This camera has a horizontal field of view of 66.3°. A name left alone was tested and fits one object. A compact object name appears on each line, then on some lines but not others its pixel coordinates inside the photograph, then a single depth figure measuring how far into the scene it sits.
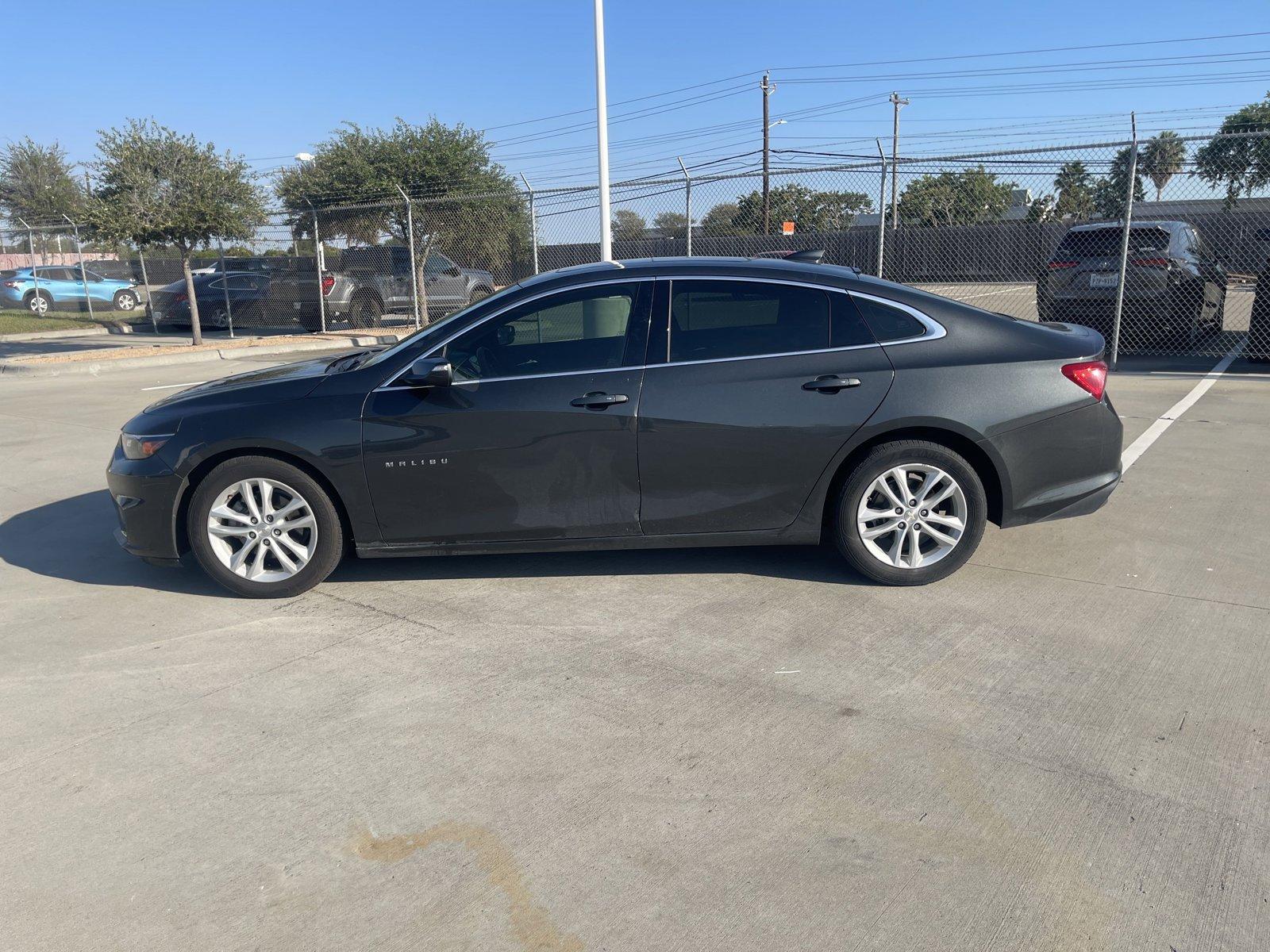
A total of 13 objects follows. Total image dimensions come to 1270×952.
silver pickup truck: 18.58
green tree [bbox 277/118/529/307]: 27.89
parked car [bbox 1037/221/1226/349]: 11.43
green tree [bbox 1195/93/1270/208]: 11.59
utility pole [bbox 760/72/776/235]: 37.12
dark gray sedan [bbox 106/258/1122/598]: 4.59
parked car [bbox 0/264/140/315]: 25.67
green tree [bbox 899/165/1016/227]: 12.78
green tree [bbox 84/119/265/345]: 16.06
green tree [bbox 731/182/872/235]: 19.42
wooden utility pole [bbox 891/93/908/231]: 12.27
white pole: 13.88
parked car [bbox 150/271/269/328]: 20.14
